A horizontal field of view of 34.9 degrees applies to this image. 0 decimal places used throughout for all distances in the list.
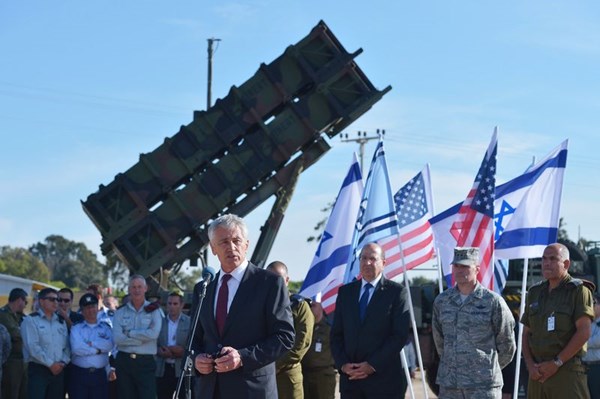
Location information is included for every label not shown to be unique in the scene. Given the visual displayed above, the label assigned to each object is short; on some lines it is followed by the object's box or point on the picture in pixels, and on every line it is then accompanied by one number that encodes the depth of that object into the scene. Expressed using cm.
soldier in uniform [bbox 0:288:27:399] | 1145
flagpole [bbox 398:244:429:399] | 819
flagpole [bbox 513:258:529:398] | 835
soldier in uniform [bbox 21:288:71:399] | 1091
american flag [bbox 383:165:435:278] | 1013
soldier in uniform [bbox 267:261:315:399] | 929
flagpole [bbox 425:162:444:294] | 960
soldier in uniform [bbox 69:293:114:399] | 1092
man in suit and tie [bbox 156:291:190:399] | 1149
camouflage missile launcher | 1775
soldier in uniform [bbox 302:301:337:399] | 1028
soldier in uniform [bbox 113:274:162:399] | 1067
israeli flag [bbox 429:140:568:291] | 919
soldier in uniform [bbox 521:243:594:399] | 753
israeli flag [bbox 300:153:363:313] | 1093
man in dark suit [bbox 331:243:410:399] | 773
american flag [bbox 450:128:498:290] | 878
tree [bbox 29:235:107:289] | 8475
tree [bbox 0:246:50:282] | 7269
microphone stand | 513
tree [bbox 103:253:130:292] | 5084
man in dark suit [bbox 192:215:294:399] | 557
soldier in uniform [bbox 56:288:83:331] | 1176
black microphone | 559
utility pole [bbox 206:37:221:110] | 3086
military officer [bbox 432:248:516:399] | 721
